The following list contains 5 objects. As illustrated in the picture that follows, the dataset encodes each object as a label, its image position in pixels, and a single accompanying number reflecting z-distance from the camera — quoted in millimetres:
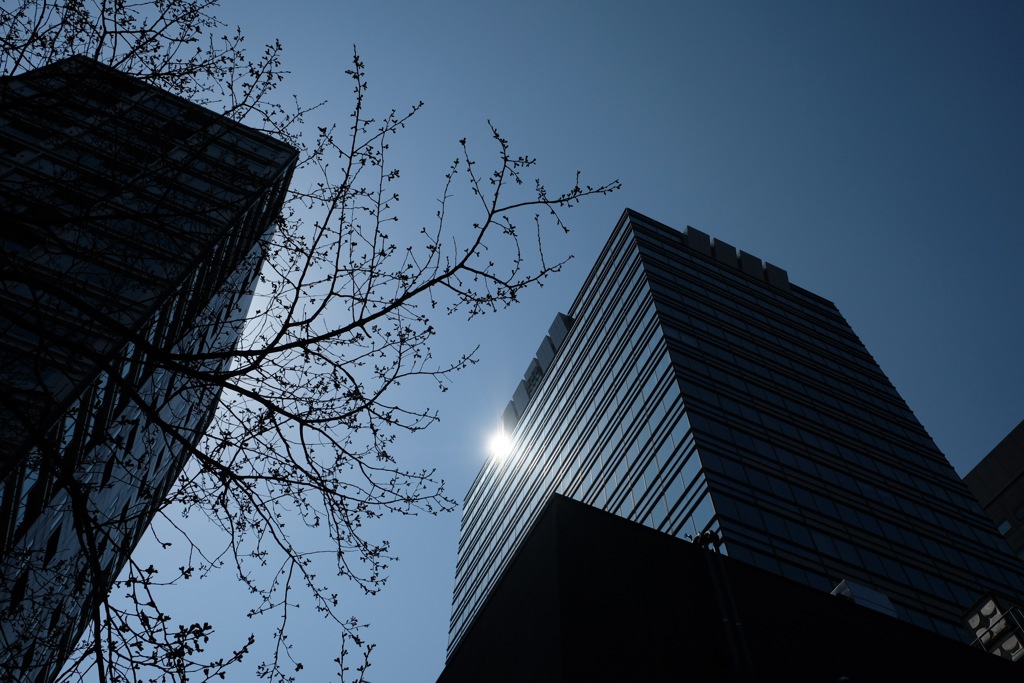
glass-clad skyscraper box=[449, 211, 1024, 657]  27922
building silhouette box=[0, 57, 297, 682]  6797
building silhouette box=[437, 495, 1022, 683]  11531
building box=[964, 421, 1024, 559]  57562
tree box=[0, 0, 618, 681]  6480
